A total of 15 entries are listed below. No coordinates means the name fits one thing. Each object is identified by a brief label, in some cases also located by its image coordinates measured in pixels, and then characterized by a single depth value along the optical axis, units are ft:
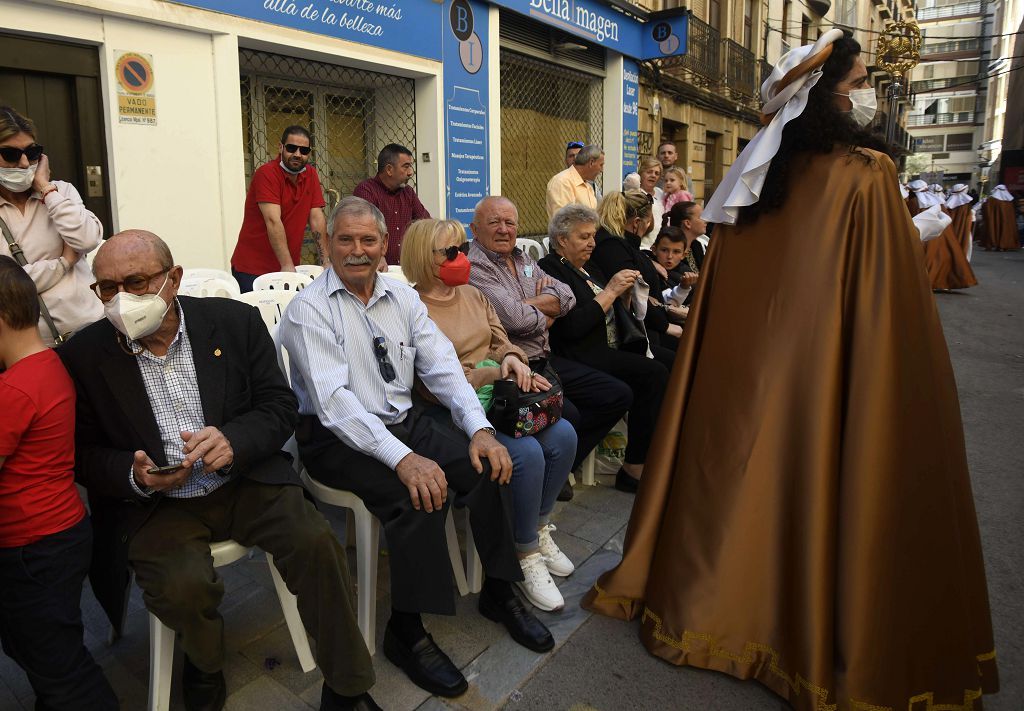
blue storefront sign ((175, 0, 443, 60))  18.74
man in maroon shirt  17.75
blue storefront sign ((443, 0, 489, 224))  25.39
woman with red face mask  9.34
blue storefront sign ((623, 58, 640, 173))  37.09
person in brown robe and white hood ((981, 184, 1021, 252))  71.26
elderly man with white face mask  6.82
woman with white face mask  9.61
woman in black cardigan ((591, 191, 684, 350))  14.15
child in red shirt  6.23
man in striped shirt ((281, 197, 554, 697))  7.76
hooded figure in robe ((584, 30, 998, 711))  6.88
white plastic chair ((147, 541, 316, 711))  6.86
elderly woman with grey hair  12.92
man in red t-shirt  15.80
